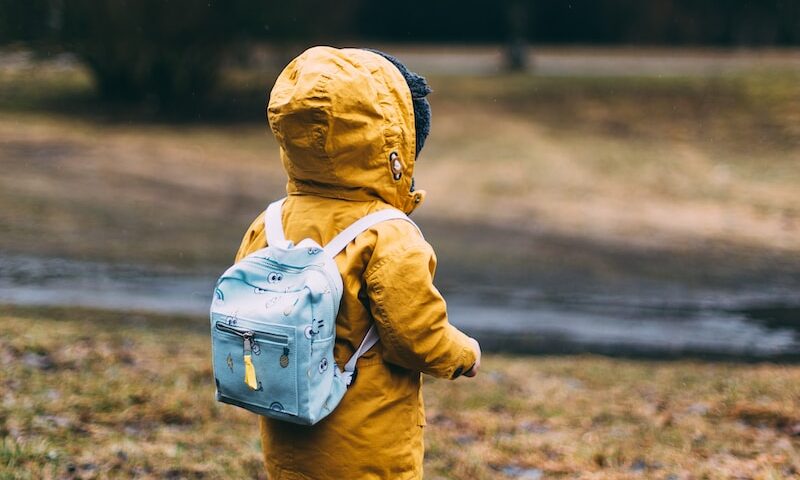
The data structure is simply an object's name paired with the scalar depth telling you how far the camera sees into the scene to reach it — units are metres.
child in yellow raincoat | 2.35
